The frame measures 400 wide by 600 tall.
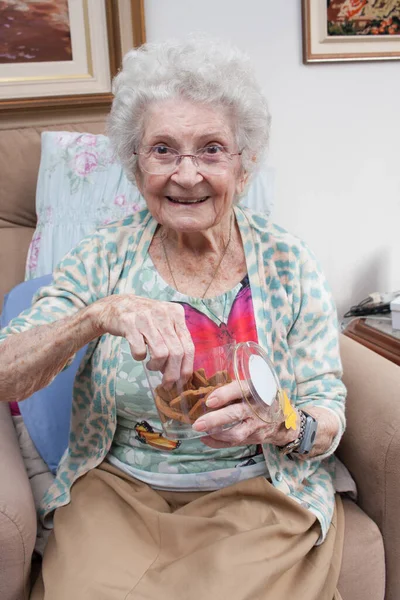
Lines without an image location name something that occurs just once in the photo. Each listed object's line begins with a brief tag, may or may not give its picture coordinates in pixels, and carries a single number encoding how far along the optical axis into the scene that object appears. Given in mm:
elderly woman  956
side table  1676
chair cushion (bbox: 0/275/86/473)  1281
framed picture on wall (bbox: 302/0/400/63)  1915
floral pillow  1625
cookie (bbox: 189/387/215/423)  848
